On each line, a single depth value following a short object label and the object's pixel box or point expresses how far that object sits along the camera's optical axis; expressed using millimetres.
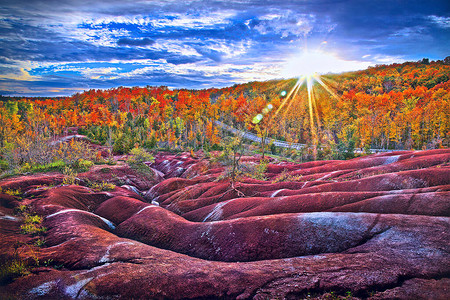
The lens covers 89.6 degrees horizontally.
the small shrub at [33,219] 16672
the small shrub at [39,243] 13891
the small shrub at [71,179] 29923
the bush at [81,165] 39100
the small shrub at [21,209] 18238
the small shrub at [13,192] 21461
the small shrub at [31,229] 15384
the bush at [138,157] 47466
